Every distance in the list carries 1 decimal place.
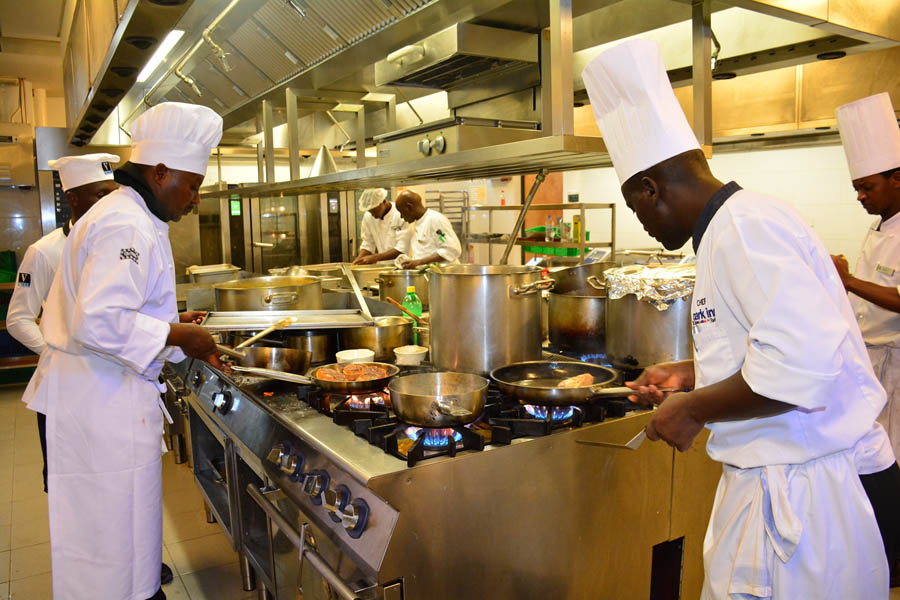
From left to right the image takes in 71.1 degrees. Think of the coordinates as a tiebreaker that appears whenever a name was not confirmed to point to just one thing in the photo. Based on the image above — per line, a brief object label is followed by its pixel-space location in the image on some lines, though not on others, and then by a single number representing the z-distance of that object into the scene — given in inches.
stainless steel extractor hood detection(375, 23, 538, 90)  89.0
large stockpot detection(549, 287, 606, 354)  89.3
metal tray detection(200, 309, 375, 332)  93.6
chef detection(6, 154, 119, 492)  124.3
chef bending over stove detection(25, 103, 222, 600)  80.7
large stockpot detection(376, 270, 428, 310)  131.3
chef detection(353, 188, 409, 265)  217.9
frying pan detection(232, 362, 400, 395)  74.4
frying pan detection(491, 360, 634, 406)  65.0
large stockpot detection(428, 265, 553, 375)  77.8
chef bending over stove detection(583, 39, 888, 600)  42.1
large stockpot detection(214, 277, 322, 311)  114.3
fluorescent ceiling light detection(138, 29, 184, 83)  154.9
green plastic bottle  117.6
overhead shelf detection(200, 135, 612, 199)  69.1
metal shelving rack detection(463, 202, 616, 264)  216.5
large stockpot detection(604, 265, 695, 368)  74.3
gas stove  55.1
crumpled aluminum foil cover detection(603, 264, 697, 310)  73.8
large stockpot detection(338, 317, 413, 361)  95.1
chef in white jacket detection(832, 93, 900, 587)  102.7
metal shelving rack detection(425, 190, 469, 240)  332.8
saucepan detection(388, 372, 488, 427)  60.7
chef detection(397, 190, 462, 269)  201.3
